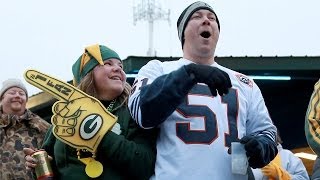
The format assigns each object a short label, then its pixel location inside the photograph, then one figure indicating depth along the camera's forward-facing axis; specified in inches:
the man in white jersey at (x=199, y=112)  102.4
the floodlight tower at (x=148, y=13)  1325.0
